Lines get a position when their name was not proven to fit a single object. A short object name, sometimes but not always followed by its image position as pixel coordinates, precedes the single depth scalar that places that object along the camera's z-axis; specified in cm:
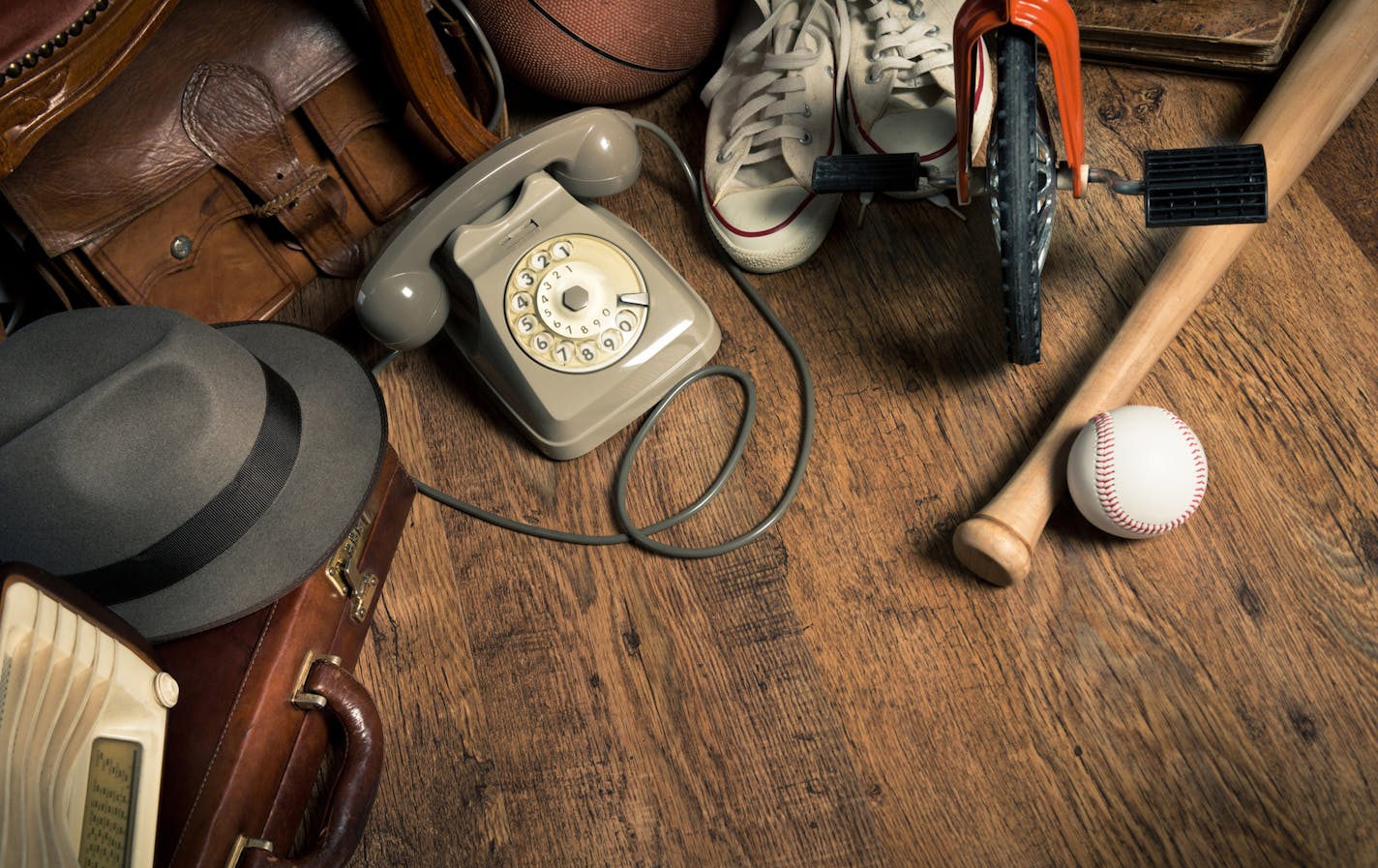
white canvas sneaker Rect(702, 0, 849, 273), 126
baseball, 97
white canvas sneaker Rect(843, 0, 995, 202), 124
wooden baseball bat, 101
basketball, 133
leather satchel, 111
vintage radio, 67
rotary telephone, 114
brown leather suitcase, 89
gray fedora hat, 79
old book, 127
